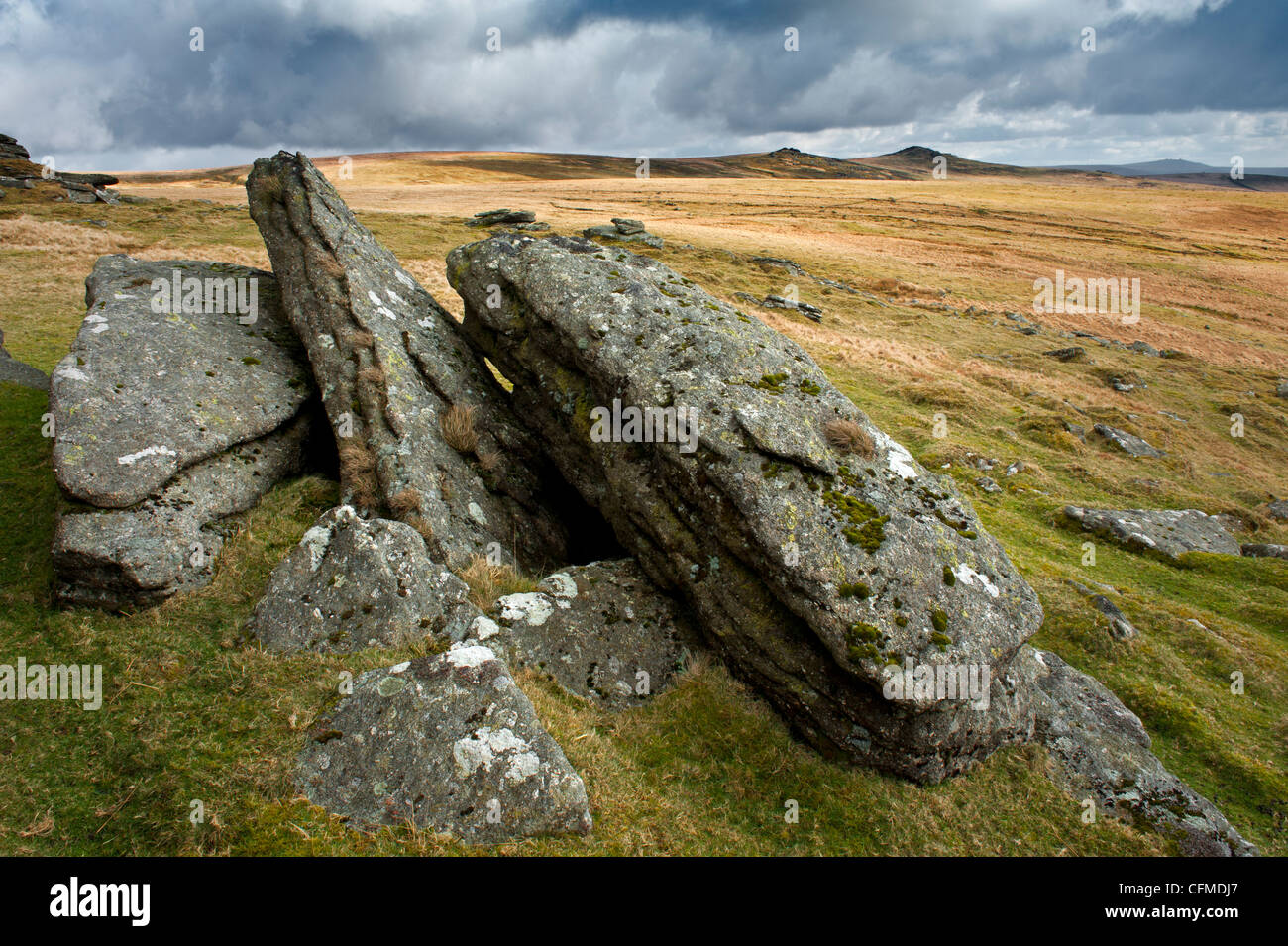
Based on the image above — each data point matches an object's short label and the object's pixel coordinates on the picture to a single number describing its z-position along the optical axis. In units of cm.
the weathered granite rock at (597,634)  922
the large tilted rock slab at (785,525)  839
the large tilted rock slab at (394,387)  1091
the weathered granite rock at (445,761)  652
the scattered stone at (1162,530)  1722
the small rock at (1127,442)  2433
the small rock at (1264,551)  1697
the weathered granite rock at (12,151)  5940
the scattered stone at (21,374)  1461
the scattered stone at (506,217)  6117
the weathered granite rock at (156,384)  920
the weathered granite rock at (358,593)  849
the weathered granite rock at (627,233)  5394
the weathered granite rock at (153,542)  856
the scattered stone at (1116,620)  1272
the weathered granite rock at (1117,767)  852
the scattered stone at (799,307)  3972
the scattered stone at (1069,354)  3700
